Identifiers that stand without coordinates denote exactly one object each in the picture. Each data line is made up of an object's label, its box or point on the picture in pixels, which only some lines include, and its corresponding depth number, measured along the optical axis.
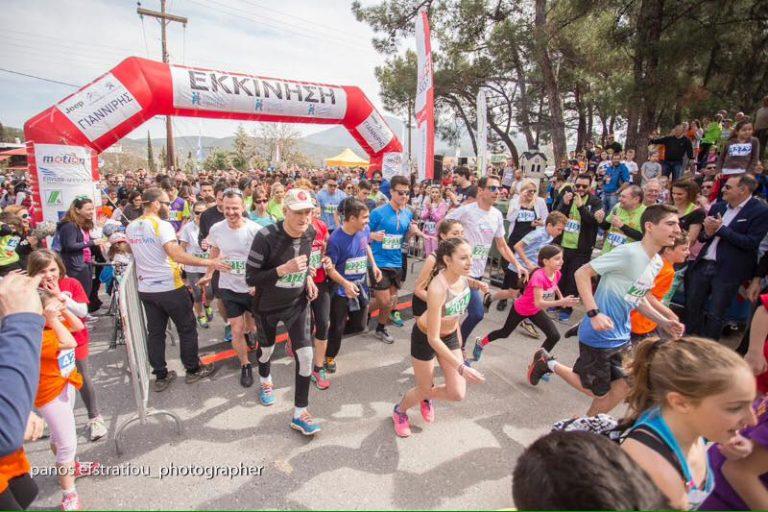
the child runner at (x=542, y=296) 4.09
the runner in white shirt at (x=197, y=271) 5.34
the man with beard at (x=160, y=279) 3.71
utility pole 19.22
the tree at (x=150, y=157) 49.38
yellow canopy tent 32.84
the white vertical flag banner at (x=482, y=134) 11.29
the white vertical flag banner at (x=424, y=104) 8.18
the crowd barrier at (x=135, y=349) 2.85
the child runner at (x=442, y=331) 2.84
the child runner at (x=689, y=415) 1.39
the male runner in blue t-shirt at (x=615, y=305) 2.94
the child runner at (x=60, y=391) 2.36
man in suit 4.35
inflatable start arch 7.02
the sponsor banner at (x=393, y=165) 10.39
